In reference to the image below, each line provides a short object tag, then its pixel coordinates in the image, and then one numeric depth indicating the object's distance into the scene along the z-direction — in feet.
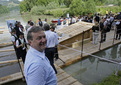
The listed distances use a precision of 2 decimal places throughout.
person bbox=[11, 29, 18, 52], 14.23
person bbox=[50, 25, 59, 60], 15.47
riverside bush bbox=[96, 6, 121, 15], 82.80
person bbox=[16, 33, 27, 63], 13.85
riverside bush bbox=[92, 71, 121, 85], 11.37
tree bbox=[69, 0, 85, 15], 74.79
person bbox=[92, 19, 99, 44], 19.55
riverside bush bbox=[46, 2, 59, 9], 136.56
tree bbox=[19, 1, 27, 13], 168.55
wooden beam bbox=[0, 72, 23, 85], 12.17
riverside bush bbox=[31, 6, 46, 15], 135.40
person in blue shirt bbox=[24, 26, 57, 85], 3.45
